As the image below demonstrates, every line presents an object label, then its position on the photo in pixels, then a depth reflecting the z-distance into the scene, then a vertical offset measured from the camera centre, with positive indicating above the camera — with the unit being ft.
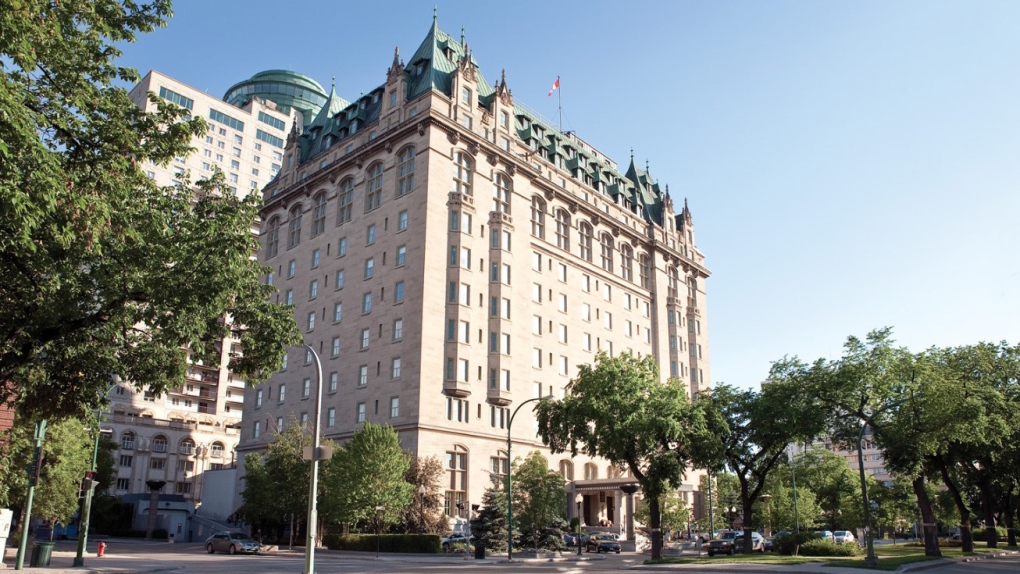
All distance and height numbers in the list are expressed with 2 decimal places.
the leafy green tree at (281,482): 184.24 +1.01
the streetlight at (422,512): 179.22 -5.83
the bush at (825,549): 144.25 -11.33
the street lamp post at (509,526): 139.03 -7.05
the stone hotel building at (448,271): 207.92 +66.89
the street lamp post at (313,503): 71.16 -1.67
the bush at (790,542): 153.58 -10.57
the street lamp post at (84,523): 109.81 -5.55
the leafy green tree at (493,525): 158.30 -7.74
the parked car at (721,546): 170.71 -12.81
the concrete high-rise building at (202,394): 332.60 +43.50
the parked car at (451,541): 166.24 -11.73
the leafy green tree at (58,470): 129.18 +2.83
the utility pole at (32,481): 97.33 +0.51
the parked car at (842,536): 221.42 -13.74
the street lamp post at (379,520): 157.79 -7.04
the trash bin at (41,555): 107.86 -9.74
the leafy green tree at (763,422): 138.72 +12.06
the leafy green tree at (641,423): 128.98 +10.94
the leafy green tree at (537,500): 163.63 -2.70
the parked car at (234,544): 170.60 -12.77
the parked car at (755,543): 176.55 -12.52
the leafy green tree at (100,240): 46.70 +17.93
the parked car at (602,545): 189.67 -13.98
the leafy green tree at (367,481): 164.66 +1.19
